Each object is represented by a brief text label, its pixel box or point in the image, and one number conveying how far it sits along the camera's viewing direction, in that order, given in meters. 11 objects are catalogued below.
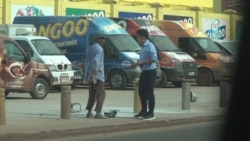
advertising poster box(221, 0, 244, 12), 54.07
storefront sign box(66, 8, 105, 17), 35.80
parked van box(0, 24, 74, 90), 23.61
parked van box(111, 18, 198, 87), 28.31
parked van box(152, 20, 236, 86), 30.45
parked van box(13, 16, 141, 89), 26.83
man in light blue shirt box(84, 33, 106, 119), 15.06
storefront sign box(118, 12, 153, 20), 38.60
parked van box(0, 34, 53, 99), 20.14
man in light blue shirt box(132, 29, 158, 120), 14.98
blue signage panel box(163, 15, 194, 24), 42.10
